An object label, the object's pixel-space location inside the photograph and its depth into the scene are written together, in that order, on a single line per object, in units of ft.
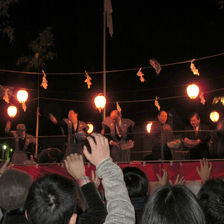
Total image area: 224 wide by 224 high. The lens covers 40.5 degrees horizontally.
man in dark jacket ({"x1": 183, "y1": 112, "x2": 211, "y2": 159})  24.94
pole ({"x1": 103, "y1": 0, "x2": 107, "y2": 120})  40.52
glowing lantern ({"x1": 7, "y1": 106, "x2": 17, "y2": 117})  43.37
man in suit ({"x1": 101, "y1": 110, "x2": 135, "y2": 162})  26.35
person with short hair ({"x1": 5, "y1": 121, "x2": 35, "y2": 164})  28.55
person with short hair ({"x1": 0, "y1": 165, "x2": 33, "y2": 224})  7.09
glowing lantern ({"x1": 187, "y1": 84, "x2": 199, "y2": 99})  35.05
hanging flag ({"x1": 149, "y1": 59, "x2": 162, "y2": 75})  35.40
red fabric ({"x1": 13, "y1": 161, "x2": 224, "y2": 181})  24.20
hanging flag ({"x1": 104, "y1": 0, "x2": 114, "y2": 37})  41.50
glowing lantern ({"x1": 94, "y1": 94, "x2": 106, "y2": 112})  36.01
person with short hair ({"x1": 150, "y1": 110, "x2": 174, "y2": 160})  25.30
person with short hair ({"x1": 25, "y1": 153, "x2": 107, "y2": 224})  5.14
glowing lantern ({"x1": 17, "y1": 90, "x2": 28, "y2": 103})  38.83
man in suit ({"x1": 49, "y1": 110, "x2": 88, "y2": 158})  26.96
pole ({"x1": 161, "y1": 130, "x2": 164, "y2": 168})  24.89
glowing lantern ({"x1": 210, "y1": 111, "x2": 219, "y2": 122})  45.98
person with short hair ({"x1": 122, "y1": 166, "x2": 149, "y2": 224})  9.12
